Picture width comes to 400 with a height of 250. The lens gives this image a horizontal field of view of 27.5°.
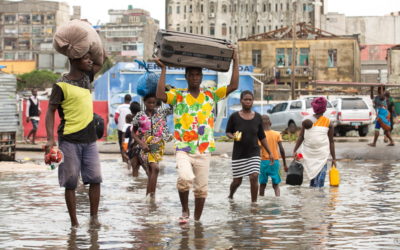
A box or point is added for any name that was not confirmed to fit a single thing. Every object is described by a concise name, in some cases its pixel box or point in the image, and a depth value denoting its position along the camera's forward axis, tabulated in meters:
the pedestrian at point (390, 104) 31.95
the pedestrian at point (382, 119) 22.81
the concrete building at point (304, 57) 80.19
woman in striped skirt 10.56
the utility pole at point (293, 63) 50.09
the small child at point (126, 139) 17.08
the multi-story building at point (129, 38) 140.38
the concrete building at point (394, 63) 80.50
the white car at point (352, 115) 32.38
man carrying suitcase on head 8.55
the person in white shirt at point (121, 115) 19.00
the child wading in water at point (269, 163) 11.53
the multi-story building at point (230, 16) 138.38
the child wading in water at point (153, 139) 11.32
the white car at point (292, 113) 32.38
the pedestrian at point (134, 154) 14.16
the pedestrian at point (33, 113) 27.27
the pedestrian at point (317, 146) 12.54
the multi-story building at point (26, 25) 149.38
